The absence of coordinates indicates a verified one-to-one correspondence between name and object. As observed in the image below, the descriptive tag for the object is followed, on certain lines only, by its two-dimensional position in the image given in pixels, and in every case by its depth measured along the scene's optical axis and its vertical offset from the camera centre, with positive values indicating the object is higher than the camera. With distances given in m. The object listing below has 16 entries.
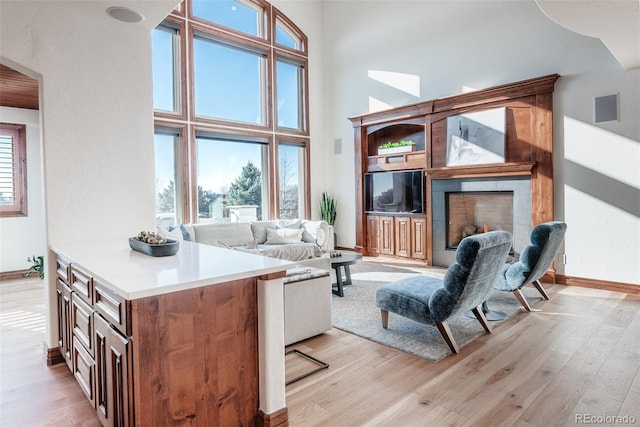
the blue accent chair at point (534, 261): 3.55 -0.58
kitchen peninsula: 1.52 -0.59
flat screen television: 6.41 +0.21
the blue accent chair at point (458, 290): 2.61 -0.69
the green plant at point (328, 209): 7.71 -0.09
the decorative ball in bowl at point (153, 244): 2.10 -0.21
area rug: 2.96 -1.11
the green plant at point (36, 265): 5.35 -0.80
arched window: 6.03 +1.65
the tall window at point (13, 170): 5.51 +0.59
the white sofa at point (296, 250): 3.06 -0.60
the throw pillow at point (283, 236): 5.86 -0.48
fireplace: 5.19 -0.11
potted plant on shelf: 6.53 +1.00
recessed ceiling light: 2.65 +1.41
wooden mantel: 4.93 +0.99
